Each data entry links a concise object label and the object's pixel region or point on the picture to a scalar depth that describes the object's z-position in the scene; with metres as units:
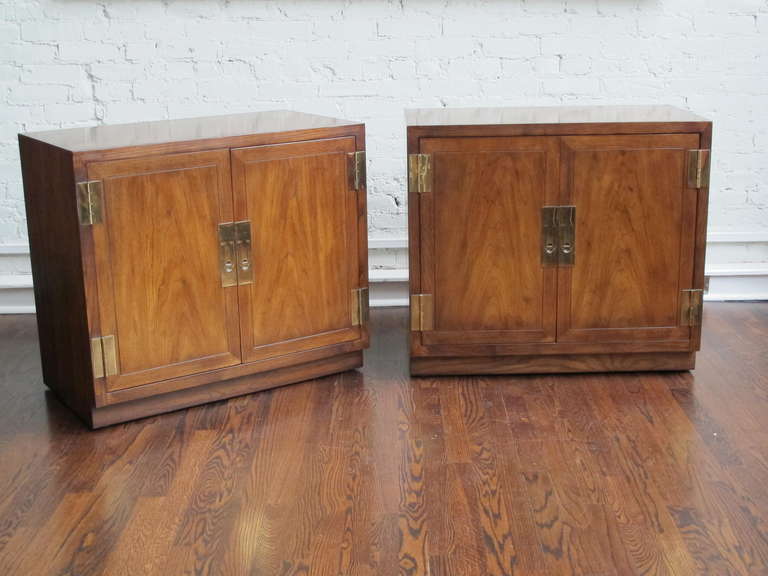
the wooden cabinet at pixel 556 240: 3.48
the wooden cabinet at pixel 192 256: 3.21
